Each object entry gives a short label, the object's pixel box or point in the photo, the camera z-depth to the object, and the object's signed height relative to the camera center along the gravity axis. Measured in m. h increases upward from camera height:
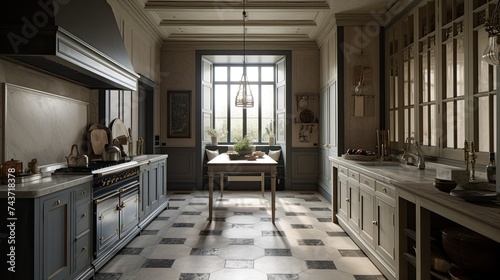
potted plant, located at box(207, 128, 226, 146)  7.60 +0.18
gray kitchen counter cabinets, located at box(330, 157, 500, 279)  1.63 -0.53
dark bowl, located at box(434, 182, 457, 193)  1.97 -0.28
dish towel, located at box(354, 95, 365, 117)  5.33 +0.61
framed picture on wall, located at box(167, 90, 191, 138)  7.21 +0.67
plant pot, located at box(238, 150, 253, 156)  5.30 -0.16
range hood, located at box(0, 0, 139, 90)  2.30 +0.83
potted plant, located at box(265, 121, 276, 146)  7.80 +0.31
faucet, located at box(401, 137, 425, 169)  3.43 -0.18
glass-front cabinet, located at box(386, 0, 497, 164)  2.88 +0.68
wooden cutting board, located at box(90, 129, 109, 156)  3.93 +0.04
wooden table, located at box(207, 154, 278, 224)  4.57 -0.37
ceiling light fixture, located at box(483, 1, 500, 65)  1.77 +0.56
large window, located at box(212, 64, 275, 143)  8.06 +0.98
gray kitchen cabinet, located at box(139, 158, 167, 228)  4.34 -0.72
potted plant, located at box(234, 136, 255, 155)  5.34 -0.09
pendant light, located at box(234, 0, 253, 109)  5.70 +0.76
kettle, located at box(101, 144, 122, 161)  3.71 -0.12
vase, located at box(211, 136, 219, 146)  7.63 +0.06
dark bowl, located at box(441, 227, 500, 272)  1.67 -0.59
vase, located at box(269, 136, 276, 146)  7.66 +0.03
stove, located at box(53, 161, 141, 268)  2.94 -0.63
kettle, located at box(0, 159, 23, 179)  2.36 -0.18
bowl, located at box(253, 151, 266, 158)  5.57 -0.21
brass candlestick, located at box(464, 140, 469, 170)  2.23 -0.08
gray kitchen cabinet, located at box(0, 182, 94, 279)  2.09 -0.68
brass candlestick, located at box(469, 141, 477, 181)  2.14 -0.13
